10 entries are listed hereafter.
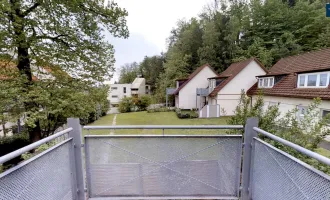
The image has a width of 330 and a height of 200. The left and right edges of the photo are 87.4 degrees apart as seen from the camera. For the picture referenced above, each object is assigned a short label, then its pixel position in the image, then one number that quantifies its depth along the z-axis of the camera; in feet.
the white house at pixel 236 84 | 54.19
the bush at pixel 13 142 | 28.07
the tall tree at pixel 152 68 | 117.29
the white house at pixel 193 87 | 68.90
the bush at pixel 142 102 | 87.71
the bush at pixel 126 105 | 86.79
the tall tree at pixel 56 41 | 20.98
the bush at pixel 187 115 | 56.70
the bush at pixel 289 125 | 9.05
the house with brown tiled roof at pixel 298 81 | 32.45
